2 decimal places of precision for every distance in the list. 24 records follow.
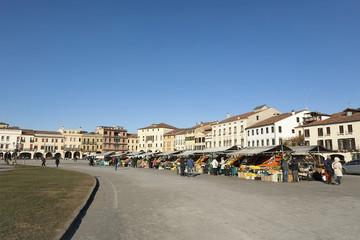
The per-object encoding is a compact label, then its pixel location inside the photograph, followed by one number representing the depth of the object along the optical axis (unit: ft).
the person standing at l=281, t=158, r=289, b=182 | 60.08
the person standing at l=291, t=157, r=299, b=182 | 60.13
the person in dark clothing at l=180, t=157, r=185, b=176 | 75.75
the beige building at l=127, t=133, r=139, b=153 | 384.88
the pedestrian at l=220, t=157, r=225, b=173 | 85.64
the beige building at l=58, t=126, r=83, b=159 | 335.26
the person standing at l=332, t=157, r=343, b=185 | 51.75
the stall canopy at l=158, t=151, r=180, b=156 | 132.63
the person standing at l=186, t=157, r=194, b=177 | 75.56
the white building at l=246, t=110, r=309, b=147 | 181.88
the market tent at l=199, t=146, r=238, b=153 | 94.35
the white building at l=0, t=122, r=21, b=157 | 295.89
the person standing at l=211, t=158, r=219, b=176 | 80.70
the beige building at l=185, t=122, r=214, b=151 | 260.01
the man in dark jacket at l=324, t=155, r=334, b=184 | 54.54
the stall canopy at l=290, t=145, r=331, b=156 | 69.97
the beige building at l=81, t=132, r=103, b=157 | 343.87
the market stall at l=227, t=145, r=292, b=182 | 64.08
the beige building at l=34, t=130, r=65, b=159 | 318.04
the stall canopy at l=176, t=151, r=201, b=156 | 111.96
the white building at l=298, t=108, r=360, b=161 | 142.34
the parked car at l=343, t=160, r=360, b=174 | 85.41
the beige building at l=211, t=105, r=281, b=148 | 213.87
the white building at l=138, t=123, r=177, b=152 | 325.21
